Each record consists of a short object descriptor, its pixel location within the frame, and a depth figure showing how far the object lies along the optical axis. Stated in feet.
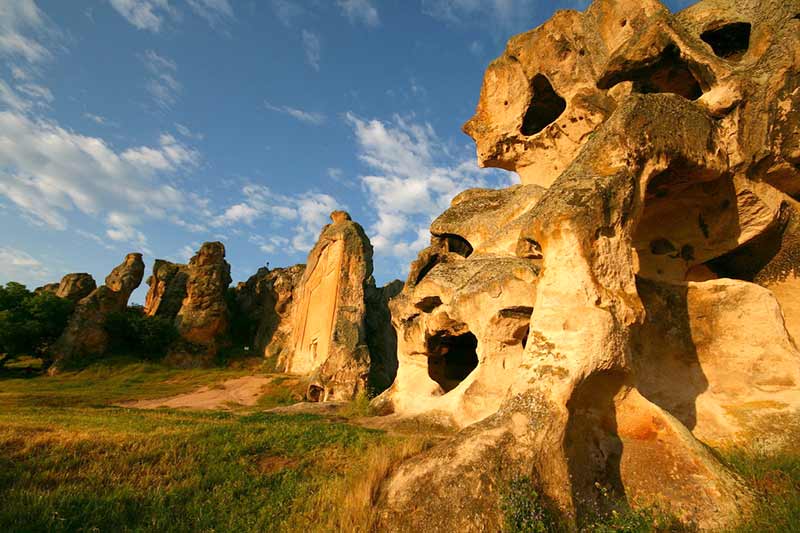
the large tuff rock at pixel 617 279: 13.85
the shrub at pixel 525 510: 10.84
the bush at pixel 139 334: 84.12
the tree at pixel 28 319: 75.36
